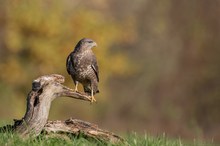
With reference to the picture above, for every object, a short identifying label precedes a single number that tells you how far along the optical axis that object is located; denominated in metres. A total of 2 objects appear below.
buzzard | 22.00
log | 18.62
